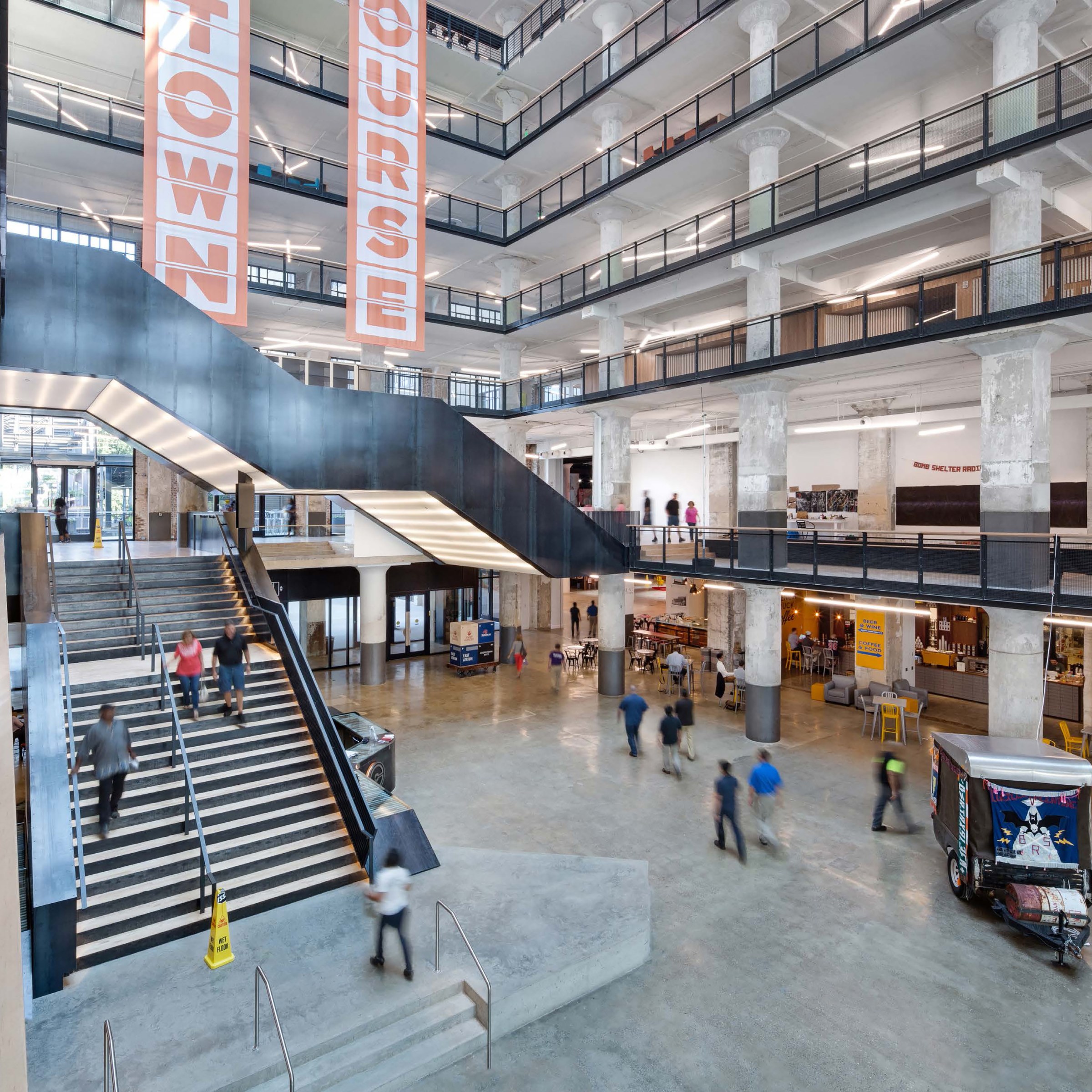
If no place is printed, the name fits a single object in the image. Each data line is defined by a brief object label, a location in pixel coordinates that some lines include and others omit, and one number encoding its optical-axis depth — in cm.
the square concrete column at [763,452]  1545
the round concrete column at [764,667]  1544
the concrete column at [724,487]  2450
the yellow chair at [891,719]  1557
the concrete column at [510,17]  2062
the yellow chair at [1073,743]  1377
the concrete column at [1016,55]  1100
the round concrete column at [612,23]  1783
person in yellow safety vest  1063
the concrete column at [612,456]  1966
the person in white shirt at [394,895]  677
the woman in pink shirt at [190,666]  1014
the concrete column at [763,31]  1462
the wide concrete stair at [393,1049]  591
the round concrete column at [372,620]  2102
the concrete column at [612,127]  1847
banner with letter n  1243
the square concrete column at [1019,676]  1107
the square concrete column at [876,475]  2002
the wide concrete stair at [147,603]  1184
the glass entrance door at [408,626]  2498
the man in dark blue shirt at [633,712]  1410
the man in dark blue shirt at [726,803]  984
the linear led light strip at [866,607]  1357
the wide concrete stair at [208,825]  774
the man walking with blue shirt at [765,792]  1015
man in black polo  1023
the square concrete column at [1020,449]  1088
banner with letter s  1457
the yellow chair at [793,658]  2259
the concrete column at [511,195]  2161
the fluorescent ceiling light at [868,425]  1395
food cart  801
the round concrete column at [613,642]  1931
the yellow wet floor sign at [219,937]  702
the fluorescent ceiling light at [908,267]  1684
